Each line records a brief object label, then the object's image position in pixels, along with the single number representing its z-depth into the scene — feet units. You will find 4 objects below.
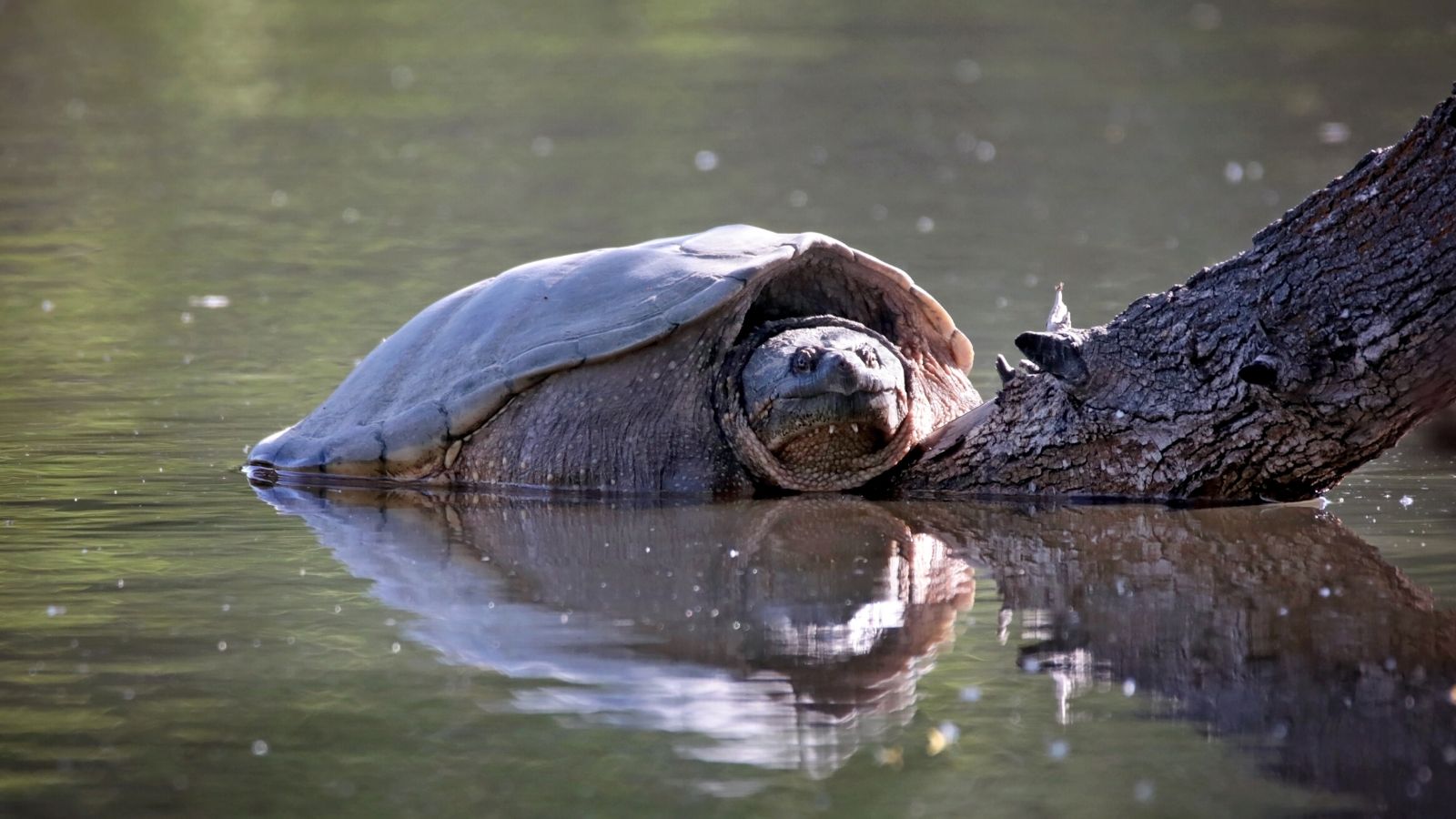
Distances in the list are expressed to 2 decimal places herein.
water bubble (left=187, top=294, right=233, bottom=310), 55.88
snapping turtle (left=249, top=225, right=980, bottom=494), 33.78
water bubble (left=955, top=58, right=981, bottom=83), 109.19
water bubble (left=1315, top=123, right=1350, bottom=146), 82.48
